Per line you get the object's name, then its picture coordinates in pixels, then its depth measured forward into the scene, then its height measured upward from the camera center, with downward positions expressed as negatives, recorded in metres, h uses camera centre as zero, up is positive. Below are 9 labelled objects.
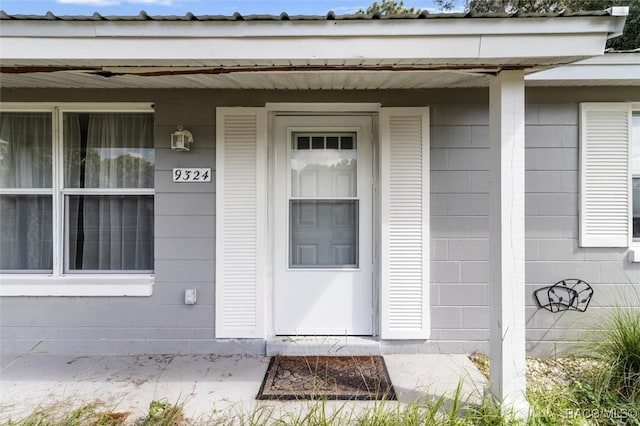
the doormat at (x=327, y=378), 2.56 -1.29
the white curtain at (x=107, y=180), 3.34 +0.30
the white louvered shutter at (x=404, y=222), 3.25 -0.08
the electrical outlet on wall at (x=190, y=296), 3.24 -0.76
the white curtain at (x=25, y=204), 3.33 +0.07
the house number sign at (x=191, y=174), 3.25 +0.34
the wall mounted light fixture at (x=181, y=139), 3.13 +0.64
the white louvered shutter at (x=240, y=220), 3.25 -0.07
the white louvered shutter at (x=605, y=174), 3.24 +0.36
